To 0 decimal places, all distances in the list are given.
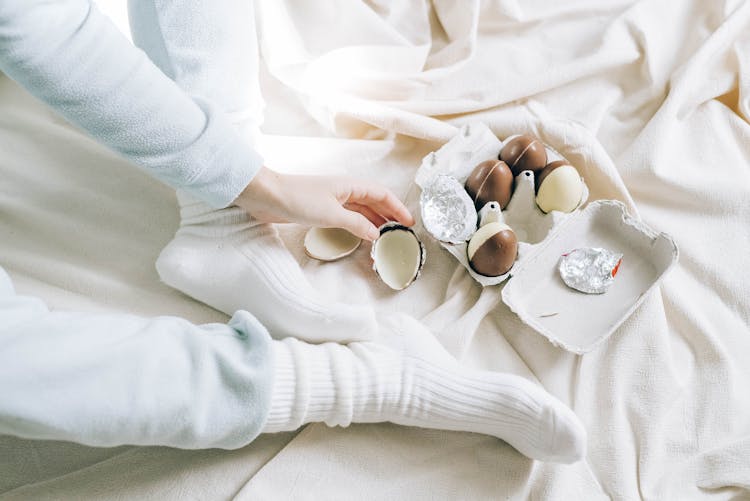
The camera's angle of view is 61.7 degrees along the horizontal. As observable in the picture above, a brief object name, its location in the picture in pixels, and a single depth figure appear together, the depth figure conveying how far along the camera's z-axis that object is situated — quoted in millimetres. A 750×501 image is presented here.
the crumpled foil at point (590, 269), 666
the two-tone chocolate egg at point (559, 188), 668
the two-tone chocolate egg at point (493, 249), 636
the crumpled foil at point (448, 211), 673
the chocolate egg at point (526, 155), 688
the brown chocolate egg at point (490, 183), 678
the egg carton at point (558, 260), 650
